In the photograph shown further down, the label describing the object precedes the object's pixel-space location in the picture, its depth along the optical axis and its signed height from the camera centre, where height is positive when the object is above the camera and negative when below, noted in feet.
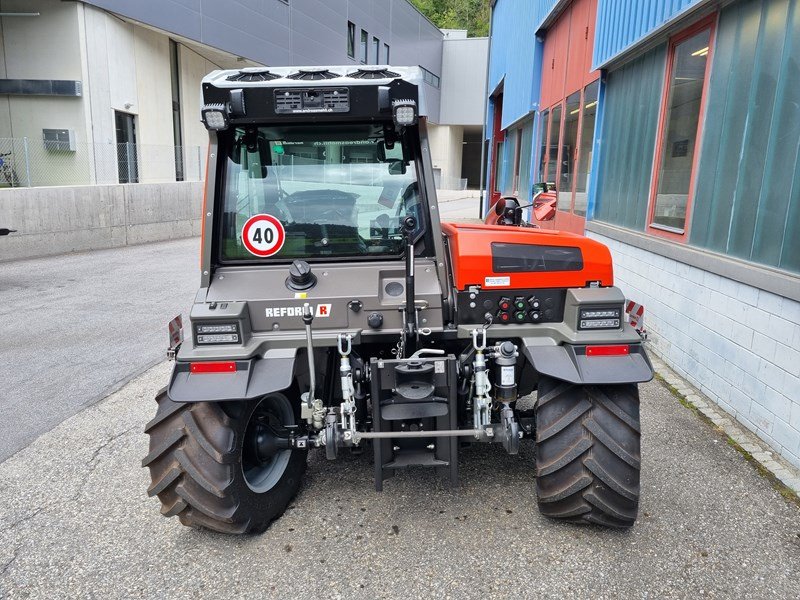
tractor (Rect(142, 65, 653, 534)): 10.28 -2.63
